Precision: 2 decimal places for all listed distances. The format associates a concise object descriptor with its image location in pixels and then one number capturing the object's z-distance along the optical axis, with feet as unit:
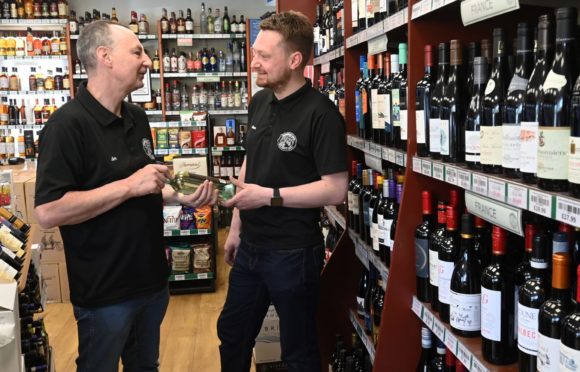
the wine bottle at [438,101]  5.65
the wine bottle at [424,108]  5.93
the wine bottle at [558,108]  3.89
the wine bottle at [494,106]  4.74
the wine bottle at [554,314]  3.93
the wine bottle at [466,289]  5.27
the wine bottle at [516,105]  4.42
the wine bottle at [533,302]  4.32
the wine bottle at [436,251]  5.76
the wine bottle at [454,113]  5.45
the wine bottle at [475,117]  5.03
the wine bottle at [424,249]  6.03
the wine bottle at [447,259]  5.52
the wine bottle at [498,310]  4.84
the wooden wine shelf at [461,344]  4.83
